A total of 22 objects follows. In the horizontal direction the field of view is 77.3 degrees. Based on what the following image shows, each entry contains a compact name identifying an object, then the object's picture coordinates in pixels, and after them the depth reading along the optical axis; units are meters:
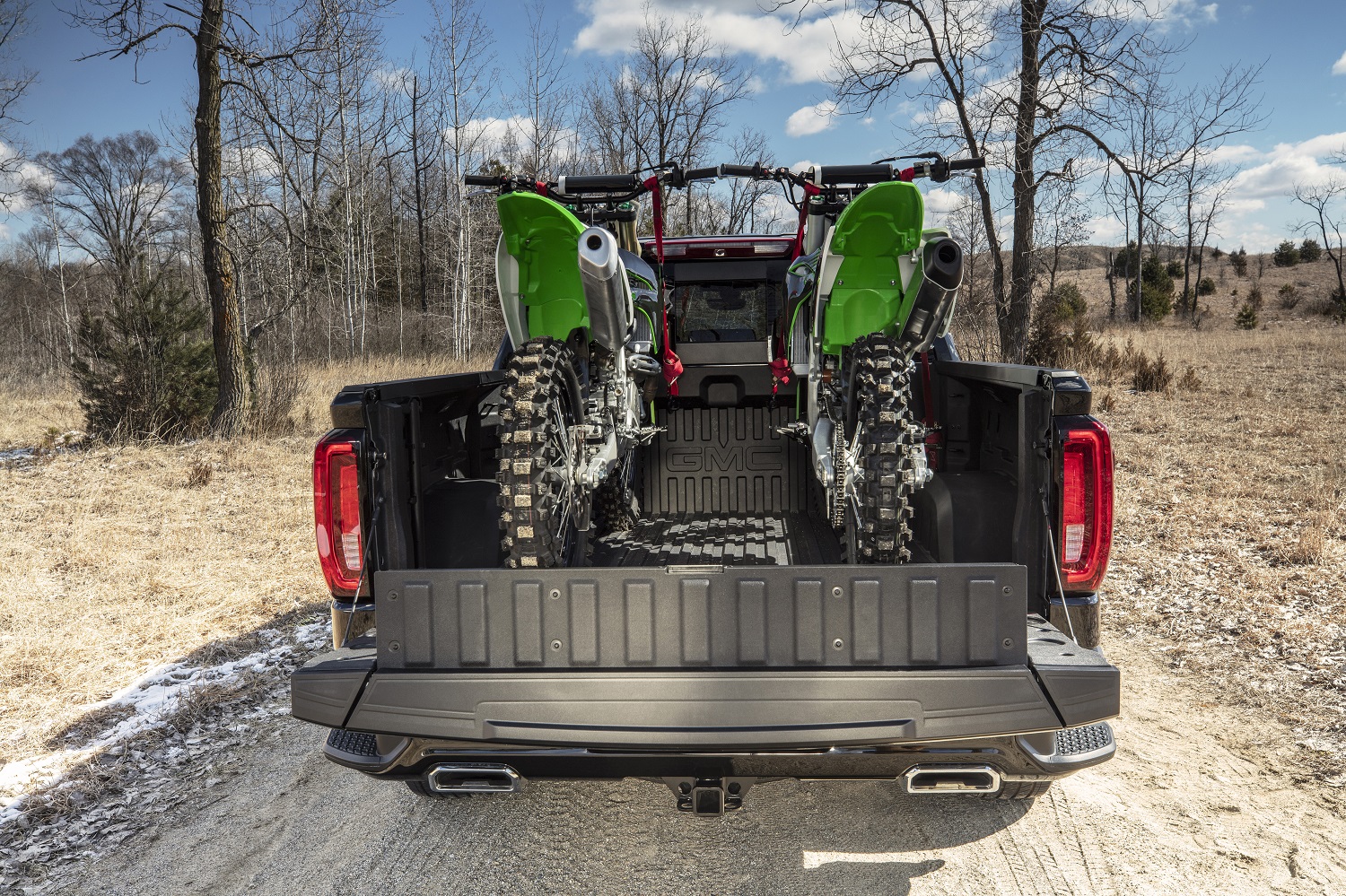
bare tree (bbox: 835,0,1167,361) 11.90
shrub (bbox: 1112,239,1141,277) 34.47
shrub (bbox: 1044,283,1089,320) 15.08
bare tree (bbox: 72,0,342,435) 10.54
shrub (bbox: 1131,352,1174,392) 12.95
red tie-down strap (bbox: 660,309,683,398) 4.36
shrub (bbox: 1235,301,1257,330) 28.05
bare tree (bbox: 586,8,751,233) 24.50
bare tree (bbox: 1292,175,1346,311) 31.70
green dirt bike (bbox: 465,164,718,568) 2.50
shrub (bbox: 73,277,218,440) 10.34
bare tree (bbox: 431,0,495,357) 22.41
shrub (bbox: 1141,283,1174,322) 29.67
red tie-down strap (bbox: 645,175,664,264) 3.58
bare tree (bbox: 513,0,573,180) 23.19
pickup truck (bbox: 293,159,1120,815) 1.90
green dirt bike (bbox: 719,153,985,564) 2.62
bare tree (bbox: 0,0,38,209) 12.23
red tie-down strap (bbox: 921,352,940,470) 3.40
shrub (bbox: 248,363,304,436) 11.11
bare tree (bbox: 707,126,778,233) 26.20
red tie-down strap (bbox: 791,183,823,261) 3.62
